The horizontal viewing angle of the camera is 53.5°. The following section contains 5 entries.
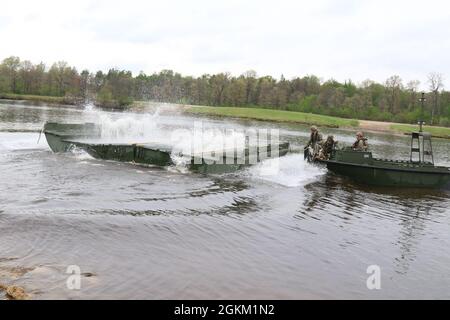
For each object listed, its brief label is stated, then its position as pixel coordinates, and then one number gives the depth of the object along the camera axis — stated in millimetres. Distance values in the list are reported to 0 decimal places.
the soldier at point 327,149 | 20828
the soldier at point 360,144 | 20266
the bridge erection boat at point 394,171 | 18891
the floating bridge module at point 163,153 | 18219
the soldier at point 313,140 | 21625
